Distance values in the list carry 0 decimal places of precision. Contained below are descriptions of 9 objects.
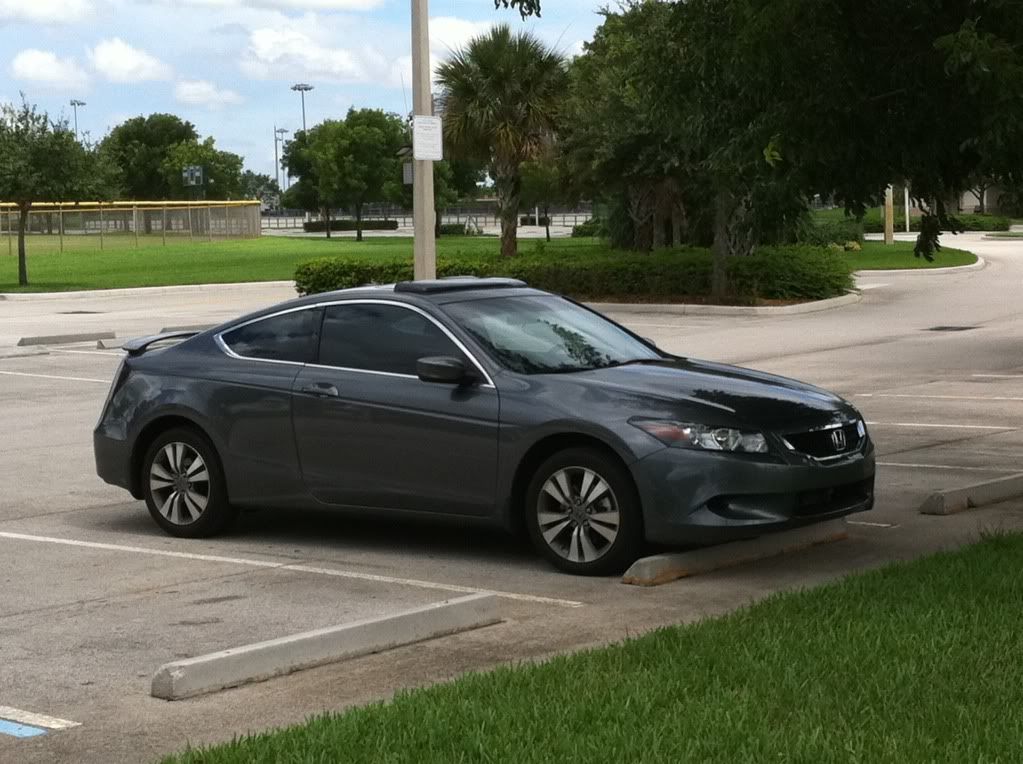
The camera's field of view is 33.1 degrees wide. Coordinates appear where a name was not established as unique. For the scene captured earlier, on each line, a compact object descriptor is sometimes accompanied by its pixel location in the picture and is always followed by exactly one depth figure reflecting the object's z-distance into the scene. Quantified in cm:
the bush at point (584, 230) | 8832
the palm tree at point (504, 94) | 4275
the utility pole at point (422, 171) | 2227
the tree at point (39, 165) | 4450
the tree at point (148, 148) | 14338
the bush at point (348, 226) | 11844
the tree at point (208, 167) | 13162
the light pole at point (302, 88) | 14050
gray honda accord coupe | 867
